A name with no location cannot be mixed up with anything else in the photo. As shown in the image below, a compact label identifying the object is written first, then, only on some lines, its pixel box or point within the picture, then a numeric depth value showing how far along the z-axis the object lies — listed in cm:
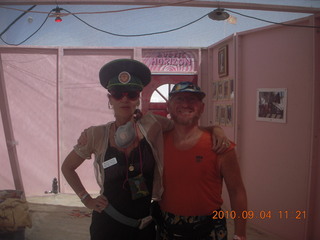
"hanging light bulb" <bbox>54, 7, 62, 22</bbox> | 288
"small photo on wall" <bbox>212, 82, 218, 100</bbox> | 446
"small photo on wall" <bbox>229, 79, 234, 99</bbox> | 400
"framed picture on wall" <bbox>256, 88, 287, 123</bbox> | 328
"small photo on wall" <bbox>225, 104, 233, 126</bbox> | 405
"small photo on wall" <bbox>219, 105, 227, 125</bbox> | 421
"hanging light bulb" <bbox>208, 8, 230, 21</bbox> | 292
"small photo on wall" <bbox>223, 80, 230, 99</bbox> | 413
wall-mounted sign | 475
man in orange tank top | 152
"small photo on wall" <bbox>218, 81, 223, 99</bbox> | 431
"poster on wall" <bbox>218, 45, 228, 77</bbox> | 414
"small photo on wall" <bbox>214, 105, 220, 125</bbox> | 441
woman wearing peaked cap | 152
